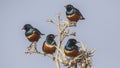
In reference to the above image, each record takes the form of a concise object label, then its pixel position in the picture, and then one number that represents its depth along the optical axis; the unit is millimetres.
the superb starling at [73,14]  12533
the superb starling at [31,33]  12438
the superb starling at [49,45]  11526
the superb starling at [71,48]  10828
